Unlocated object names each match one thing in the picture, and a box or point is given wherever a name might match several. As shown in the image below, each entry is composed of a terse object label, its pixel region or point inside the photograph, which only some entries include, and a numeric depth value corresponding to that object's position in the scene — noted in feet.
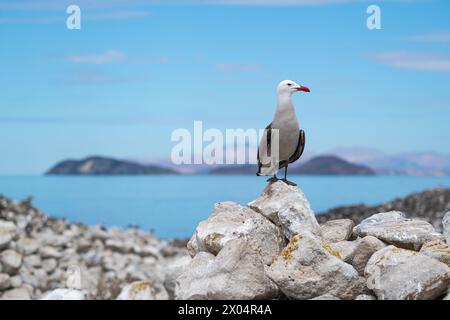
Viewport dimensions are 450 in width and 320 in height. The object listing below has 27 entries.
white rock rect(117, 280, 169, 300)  38.27
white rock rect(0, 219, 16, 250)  46.20
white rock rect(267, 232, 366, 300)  19.31
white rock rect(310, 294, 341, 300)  18.70
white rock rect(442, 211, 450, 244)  22.19
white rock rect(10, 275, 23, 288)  43.93
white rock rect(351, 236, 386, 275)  21.26
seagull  21.67
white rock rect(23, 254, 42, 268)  48.60
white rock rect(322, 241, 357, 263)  20.79
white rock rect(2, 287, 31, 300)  42.32
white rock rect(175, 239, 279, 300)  19.60
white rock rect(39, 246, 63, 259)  50.78
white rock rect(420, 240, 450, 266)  20.29
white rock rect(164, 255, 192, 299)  35.98
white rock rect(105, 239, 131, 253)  56.59
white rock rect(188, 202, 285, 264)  21.09
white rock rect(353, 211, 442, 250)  21.68
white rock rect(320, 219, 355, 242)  22.74
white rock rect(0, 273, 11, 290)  43.34
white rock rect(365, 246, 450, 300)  18.80
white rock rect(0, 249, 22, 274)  44.50
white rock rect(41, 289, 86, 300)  30.67
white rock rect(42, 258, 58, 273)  49.24
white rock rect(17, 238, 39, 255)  49.92
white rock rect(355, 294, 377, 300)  19.07
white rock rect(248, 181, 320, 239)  21.38
